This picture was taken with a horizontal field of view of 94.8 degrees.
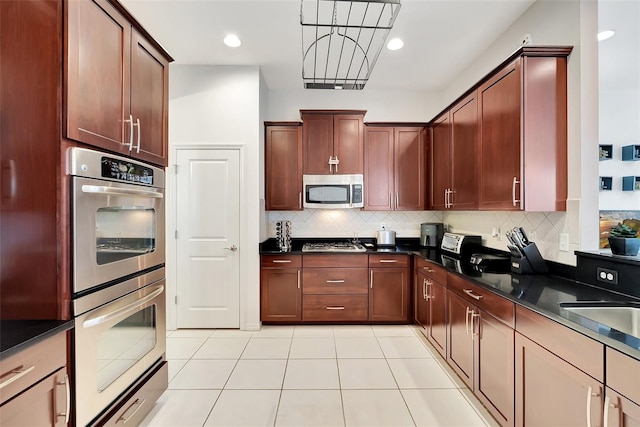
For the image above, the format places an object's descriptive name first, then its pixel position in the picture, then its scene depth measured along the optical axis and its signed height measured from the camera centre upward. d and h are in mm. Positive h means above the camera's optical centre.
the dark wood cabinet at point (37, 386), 1002 -650
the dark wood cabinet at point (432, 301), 2605 -883
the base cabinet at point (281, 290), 3406 -905
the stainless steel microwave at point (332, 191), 3635 +259
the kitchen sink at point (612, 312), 1463 -501
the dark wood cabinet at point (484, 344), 1668 -874
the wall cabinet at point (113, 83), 1311 +683
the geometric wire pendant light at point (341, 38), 2377 +1676
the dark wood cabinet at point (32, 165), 1206 +198
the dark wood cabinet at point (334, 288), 3420 -888
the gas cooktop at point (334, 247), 3547 -449
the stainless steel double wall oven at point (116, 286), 1321 -394
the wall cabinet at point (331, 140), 3674 +901
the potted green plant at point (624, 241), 1640 -161
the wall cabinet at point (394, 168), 3770 +565
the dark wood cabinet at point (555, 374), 1139 -719
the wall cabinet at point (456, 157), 2547 +547
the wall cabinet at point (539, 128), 1933 +557
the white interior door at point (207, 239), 3352 -310
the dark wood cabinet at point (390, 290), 3438 -912
